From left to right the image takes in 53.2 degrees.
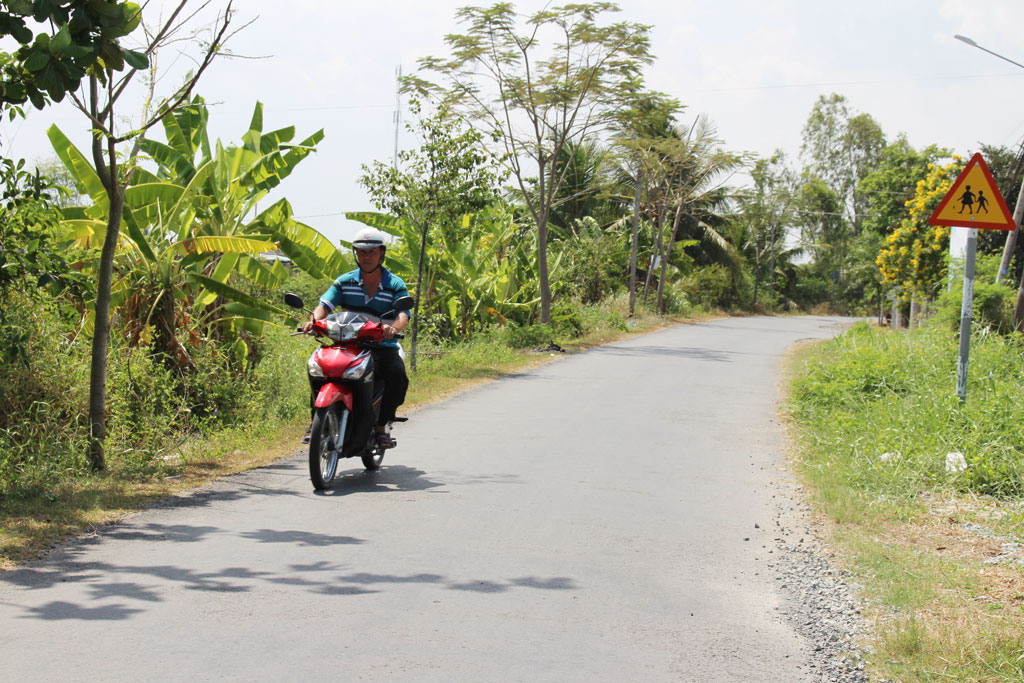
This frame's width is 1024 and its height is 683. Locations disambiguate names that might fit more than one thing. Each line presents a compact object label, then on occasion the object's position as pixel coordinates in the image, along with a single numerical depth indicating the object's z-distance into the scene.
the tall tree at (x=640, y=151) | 32.19
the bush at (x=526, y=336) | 22.41
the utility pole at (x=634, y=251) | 37.12
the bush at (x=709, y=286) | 51.09
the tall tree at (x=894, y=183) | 39.00
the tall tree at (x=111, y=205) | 7.44
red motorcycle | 7.43
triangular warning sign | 9.65
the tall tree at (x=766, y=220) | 60.97
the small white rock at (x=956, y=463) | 8.16
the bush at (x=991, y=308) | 15.44
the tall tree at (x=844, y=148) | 64.75
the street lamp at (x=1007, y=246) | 16.88
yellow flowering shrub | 26.34
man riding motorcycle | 7.94
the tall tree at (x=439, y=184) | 16.45
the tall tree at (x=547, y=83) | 23.86
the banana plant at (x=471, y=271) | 20.12
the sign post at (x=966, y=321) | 9.95
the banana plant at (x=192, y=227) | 10.14
